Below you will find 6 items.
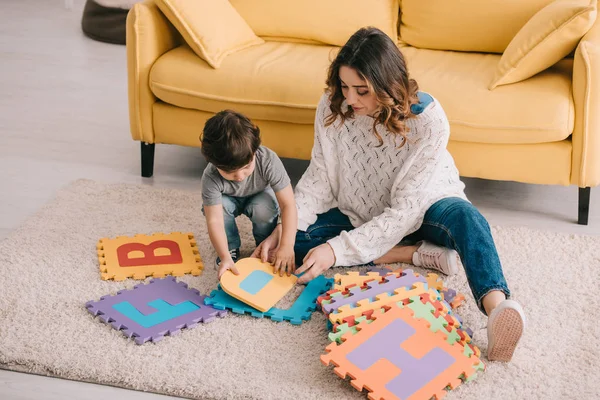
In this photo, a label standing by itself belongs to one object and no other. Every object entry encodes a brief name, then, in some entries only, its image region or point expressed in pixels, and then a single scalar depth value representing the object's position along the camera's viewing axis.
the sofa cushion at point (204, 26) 2.88
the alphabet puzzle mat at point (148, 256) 2.42
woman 2.20
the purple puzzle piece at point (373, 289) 2.20
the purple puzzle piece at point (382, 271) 2.39
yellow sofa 2.63
